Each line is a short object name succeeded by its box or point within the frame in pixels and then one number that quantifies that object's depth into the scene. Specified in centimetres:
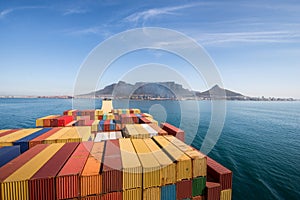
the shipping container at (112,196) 1207
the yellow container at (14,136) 1733
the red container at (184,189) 1342
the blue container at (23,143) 1750
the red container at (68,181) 1091
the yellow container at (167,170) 1280
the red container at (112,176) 1179
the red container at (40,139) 1767
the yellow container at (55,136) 1827
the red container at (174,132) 2393
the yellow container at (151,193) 1266
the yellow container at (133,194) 1241
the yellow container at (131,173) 1210
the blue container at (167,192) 1316
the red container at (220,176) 1572
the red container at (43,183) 1045
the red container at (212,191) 1437
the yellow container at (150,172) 1246
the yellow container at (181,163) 1327
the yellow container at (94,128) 2662
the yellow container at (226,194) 1586
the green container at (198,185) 1400
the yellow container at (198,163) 1373
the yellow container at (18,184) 997
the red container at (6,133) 2053
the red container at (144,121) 3071
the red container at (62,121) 3028
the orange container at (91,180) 1137
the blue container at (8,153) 1316
